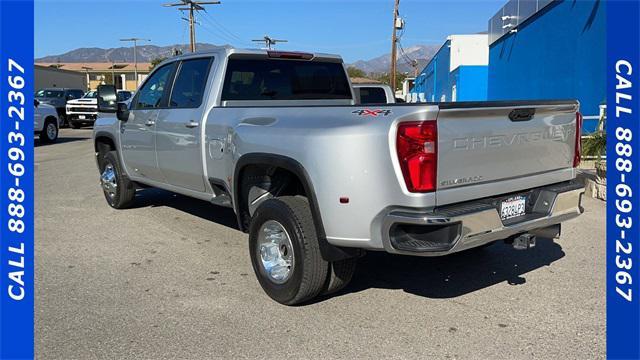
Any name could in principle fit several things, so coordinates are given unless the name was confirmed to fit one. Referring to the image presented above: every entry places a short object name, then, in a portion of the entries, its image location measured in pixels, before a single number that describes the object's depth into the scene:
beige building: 81.50
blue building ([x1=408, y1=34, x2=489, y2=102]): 28.36
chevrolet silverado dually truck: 3.52
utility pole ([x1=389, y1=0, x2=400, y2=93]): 34.57
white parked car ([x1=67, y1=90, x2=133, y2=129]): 26.08
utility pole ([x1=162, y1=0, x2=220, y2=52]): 44.33
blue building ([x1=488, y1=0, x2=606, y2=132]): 12.70
